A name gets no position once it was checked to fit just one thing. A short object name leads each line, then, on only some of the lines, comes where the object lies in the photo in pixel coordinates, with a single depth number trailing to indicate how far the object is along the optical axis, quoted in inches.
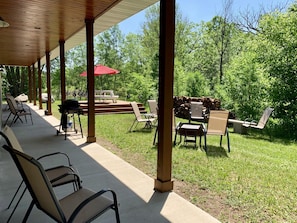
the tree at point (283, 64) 313.1
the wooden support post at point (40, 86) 521.3
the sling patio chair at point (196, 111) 359.3
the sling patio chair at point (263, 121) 278.7
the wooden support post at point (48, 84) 416.1
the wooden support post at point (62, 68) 304.1
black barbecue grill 257.7
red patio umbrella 560.3
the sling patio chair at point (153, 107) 328.2
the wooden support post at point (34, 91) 590.9
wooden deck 497.4
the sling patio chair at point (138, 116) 293.6
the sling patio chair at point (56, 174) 95.0
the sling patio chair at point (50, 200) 68.9
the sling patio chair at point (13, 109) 312.4
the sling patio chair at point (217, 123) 217.3
